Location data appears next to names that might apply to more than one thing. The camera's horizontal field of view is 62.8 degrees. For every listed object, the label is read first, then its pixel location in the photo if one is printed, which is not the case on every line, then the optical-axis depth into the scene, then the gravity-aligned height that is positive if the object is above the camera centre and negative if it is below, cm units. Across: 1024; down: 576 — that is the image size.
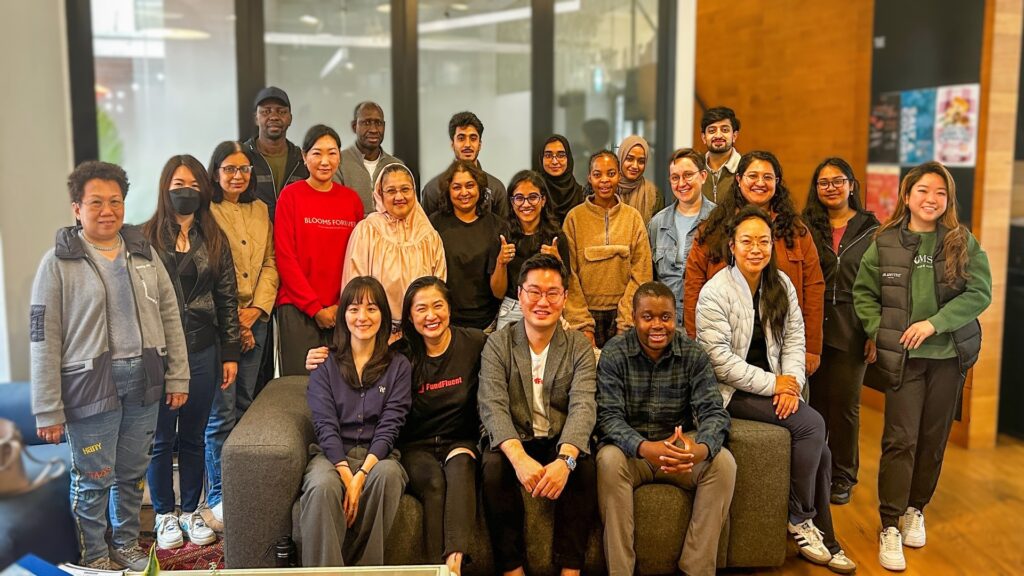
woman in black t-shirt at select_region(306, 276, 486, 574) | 293 -74
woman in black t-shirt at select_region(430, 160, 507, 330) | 353 -25
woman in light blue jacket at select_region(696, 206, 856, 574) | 309 -64
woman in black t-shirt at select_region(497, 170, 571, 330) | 350 -18
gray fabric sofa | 275 -110
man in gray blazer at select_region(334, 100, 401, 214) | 388 +14
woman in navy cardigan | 270 -87
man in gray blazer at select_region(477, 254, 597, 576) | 289 -83
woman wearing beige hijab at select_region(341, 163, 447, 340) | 339 -23
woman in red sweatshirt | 346 -25
